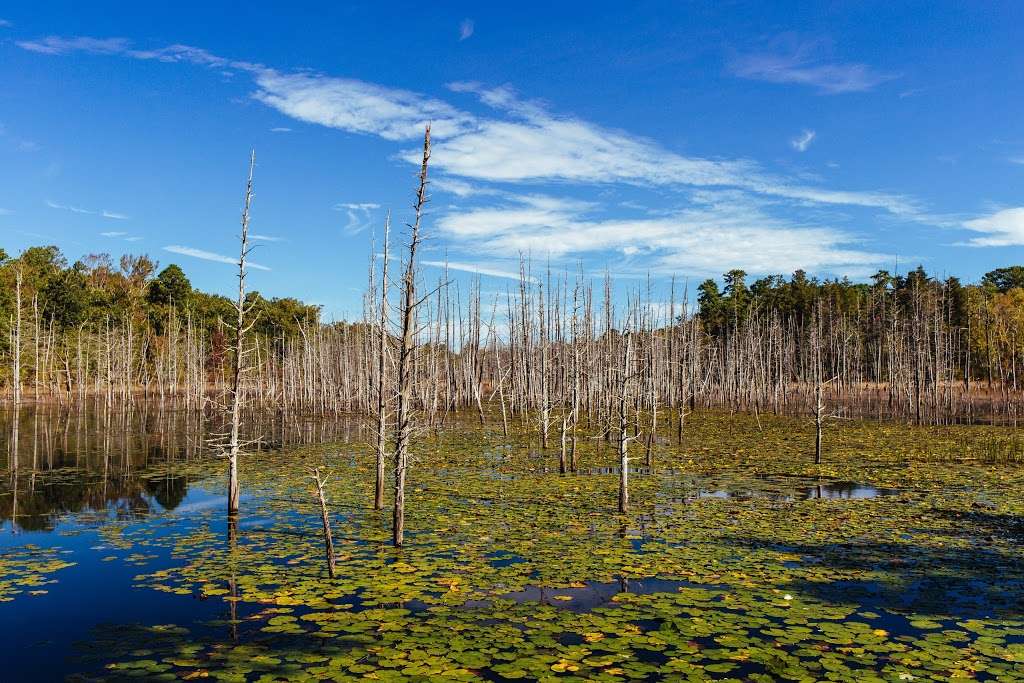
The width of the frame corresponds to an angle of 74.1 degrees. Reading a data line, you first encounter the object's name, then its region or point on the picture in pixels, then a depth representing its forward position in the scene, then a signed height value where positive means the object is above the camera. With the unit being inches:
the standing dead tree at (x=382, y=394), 572.3 -13.0
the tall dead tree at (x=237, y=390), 575.8 -7.5
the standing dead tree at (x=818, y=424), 934.1 -68.5
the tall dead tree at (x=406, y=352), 513.3 +22.0
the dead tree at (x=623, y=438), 606.5 -53.8
